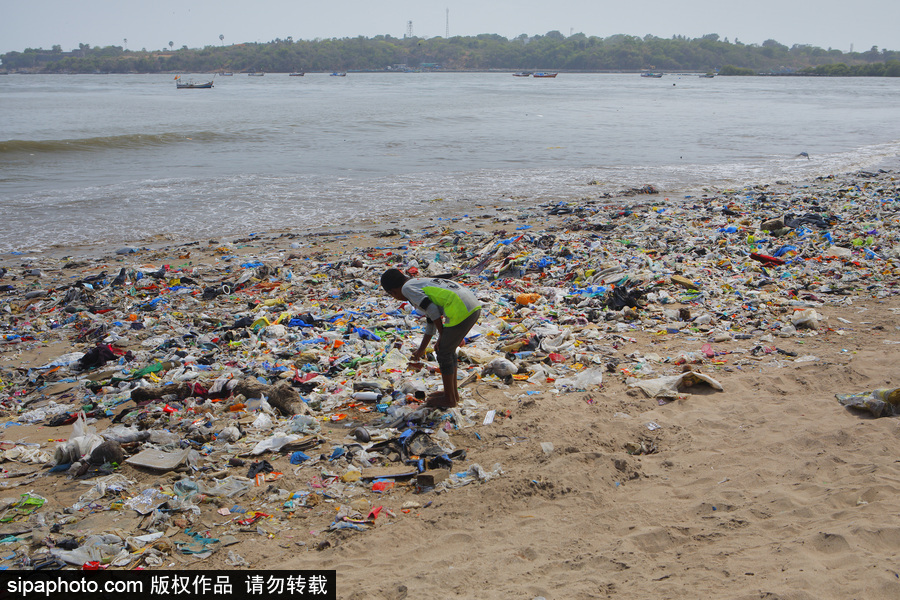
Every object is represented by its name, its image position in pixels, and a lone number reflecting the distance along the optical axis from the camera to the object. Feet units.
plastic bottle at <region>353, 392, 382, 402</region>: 16.56
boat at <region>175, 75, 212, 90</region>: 241.76
